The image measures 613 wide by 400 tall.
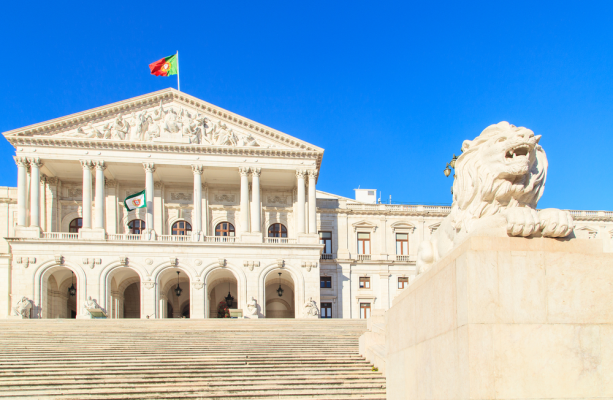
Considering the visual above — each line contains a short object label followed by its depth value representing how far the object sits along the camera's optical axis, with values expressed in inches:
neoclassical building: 1501.0
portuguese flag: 1702.8
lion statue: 188.2
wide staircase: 518.3
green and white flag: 1488.7
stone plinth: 178.5
